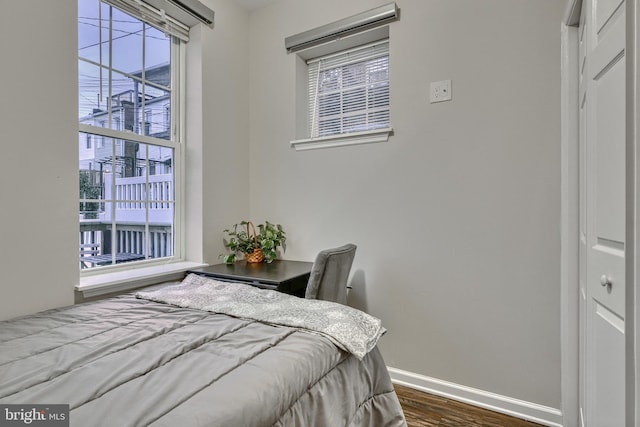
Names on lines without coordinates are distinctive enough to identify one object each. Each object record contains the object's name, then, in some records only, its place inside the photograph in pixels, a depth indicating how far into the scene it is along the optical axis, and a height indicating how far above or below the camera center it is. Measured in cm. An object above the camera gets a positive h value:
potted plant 250 -25
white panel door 84 +1
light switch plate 199 +74
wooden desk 196 -41
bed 80 -46
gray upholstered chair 174 -35
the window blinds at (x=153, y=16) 203 +128
